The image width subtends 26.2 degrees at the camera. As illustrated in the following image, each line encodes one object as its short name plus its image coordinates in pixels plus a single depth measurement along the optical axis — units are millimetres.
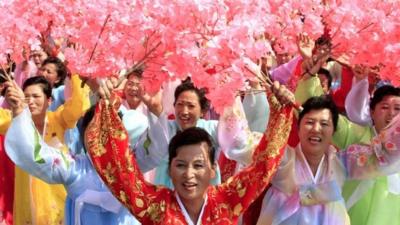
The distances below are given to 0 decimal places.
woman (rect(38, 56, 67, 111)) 7101
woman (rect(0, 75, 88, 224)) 5770
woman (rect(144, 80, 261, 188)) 5758
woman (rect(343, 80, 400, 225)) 5340
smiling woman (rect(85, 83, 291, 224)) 4008
